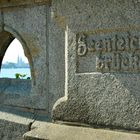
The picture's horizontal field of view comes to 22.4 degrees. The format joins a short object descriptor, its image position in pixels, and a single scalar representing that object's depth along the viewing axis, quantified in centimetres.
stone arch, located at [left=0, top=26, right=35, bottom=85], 338
